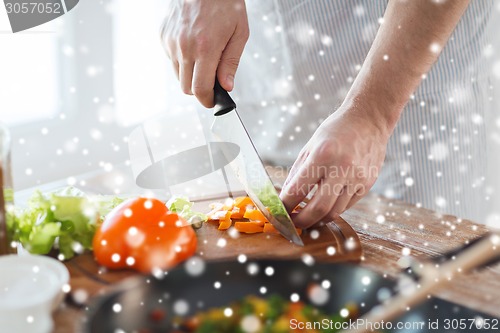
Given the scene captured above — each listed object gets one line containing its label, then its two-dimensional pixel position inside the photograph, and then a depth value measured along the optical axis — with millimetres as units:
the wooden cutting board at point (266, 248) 885
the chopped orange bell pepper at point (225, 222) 1038
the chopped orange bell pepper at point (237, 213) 1076
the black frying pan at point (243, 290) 783
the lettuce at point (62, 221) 917
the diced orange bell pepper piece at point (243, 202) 1093
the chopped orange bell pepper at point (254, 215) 1041
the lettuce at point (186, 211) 1049
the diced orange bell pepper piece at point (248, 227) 1021
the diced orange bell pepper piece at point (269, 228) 1027
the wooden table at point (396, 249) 813
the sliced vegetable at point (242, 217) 1023
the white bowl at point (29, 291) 676
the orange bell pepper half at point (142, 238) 863
